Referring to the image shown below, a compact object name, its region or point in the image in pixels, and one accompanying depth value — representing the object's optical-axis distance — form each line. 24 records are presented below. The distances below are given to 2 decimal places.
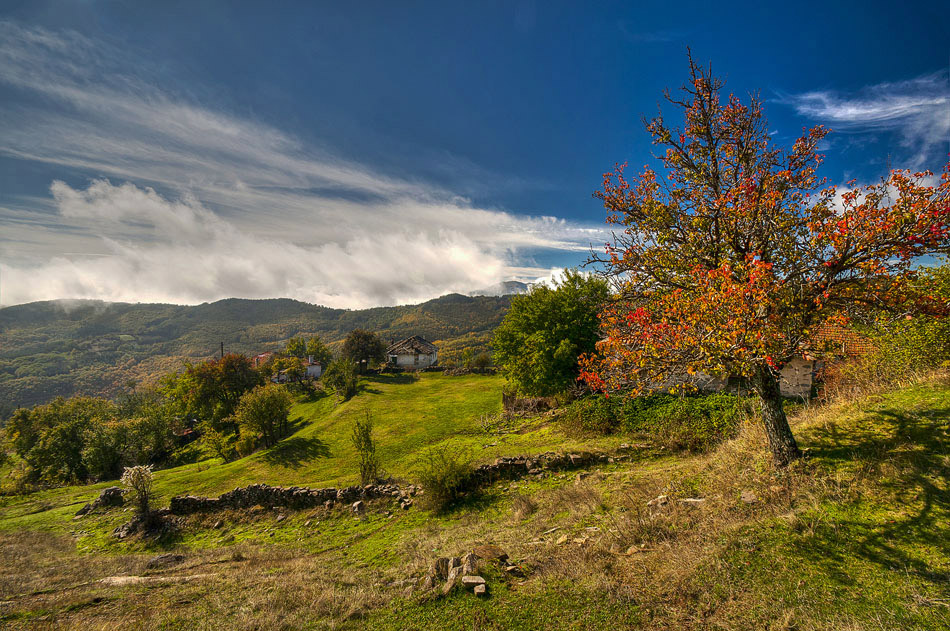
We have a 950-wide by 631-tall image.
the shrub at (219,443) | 29.84
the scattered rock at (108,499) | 20.65
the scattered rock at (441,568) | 7.14
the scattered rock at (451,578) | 6.55
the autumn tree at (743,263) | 6.48
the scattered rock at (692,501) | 8.22
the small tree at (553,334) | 24.17
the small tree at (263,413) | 29.39
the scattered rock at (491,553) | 7.53
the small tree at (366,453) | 16.30
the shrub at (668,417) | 13.67
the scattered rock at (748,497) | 7.56
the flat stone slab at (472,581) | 6.55
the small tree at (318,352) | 76.75
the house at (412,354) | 76.38
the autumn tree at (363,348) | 62.38
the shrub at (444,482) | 12.99
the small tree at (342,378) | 44.84
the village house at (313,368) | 80.36
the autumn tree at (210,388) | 40.88
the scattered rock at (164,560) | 11.34
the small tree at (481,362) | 62.83
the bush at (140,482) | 16.47
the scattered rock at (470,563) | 6.95
